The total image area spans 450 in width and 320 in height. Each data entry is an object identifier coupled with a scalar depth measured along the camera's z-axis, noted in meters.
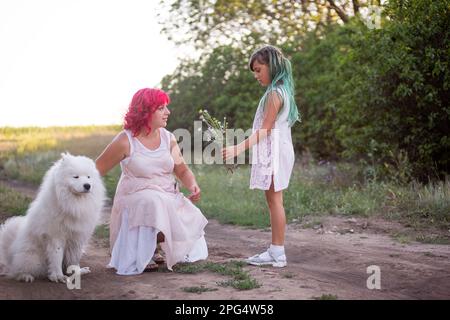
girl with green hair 5.80
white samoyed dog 5.38
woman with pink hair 5.78
